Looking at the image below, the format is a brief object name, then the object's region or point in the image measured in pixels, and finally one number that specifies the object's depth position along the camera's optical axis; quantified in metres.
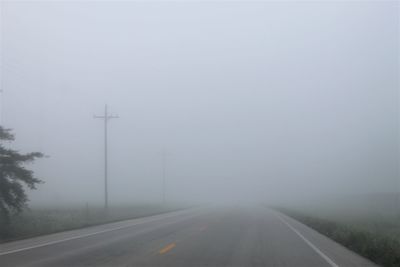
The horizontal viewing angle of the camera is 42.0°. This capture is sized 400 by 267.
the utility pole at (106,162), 41.79
